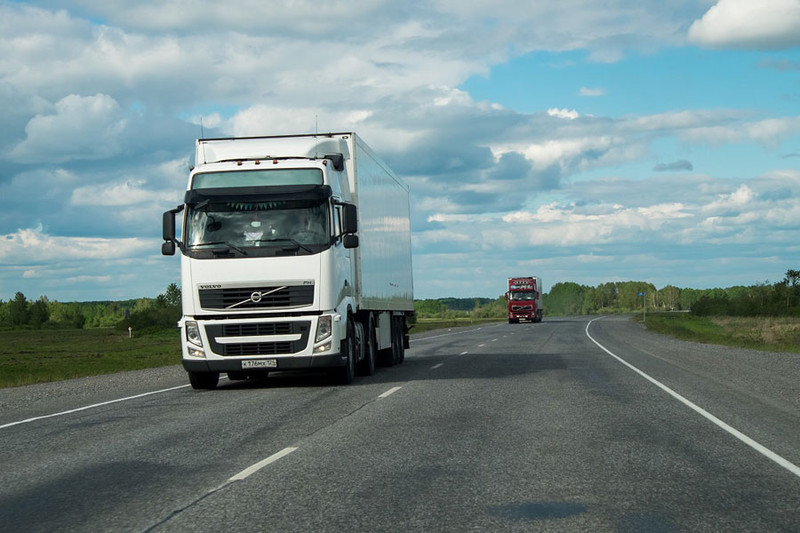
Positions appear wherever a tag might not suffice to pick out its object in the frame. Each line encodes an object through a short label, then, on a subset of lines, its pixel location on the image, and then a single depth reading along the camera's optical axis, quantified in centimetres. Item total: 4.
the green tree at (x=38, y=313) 17925
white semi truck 1454
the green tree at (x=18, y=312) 18312
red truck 7519
